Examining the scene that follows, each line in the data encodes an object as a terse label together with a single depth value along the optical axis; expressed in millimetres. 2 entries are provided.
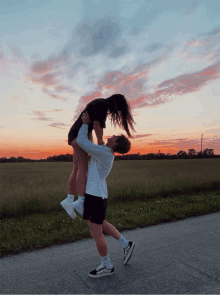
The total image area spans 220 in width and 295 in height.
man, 3111
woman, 3385
